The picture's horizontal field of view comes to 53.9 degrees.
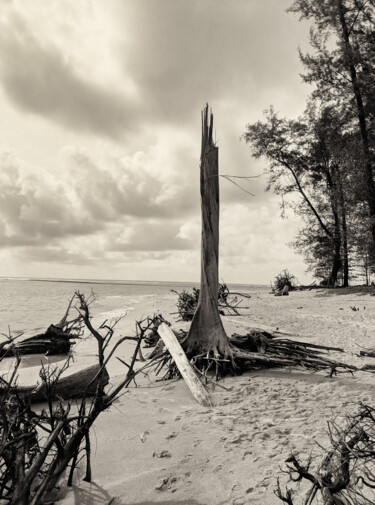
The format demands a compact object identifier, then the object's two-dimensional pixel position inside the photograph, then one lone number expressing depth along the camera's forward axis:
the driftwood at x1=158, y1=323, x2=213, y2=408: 4.08
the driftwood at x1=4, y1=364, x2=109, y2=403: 4.42
